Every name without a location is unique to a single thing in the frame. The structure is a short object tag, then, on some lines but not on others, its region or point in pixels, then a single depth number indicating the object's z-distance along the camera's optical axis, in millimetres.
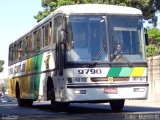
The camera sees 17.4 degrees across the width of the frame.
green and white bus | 16203
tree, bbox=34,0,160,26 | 37862
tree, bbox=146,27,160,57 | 58781
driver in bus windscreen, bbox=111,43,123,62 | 16516
